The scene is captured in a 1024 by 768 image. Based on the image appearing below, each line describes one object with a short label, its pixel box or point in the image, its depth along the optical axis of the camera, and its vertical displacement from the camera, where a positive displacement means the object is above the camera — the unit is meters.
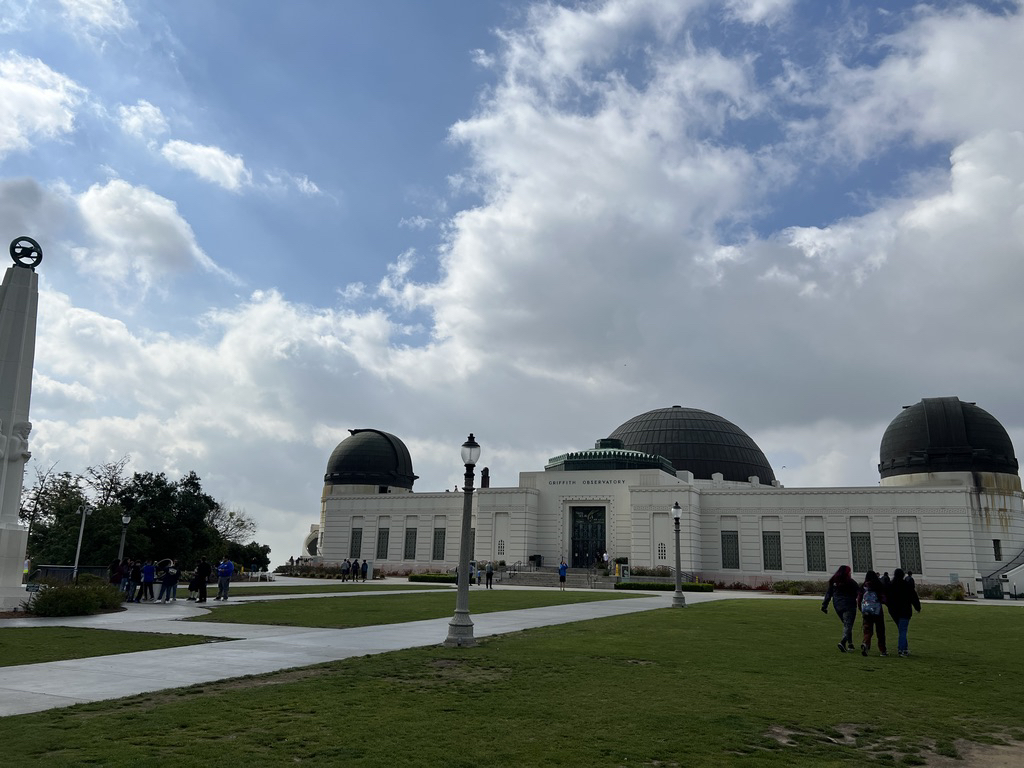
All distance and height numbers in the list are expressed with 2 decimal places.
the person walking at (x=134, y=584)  29.38 -1.46
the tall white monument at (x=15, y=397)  24.55 +5.01
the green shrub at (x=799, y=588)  48.88 -1.59
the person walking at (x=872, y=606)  16.09 -0.89
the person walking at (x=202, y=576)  29.70 -1.10
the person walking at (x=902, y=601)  16.03 -0.75
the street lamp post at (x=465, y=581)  16.16 -0.58
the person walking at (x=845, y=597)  17.05 -0.74
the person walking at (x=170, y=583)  28.61 -1.34
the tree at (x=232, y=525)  83.62 +2.84
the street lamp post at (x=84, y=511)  36.83 +1.83
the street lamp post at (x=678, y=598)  30.03 -1.51
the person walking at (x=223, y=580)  30.91 -1.27
